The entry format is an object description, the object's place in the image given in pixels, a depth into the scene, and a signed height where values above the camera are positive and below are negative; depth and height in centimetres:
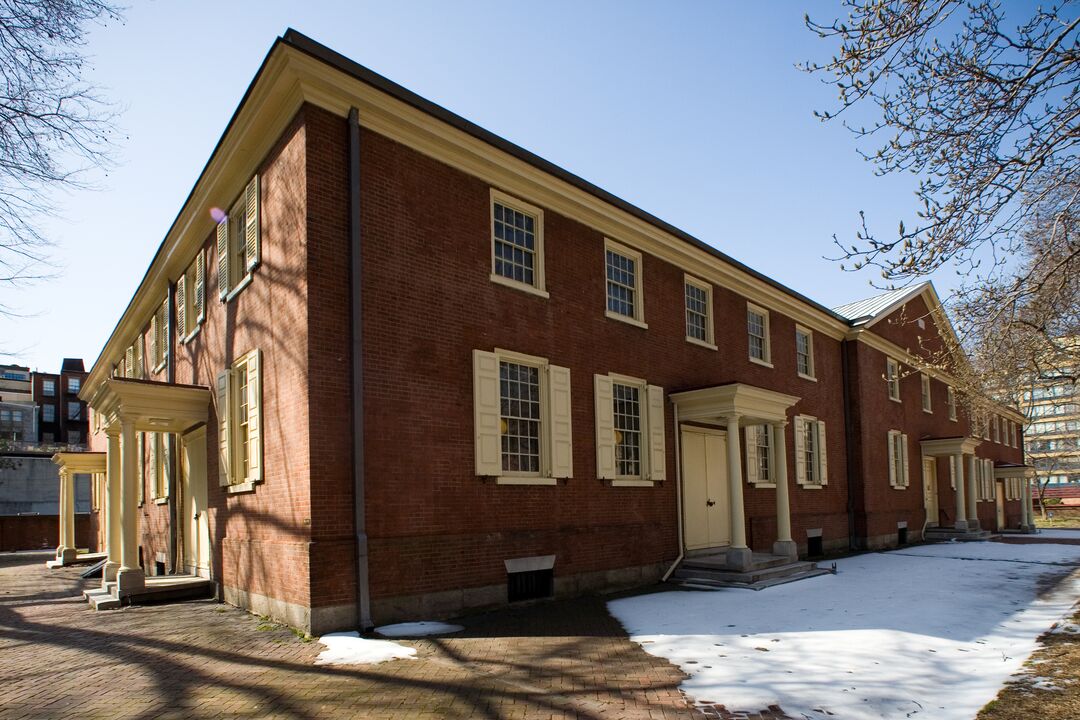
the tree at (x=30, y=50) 778 +421
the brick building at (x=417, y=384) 945 +81
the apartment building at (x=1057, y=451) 4706 -258
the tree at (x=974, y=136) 549 +216
